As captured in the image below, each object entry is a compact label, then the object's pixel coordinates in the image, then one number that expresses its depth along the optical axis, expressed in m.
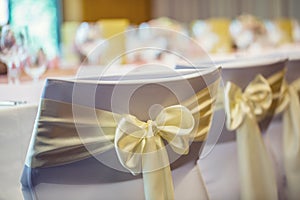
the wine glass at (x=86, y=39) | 3.07
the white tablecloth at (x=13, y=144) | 1.45
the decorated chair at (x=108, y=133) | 1.41
